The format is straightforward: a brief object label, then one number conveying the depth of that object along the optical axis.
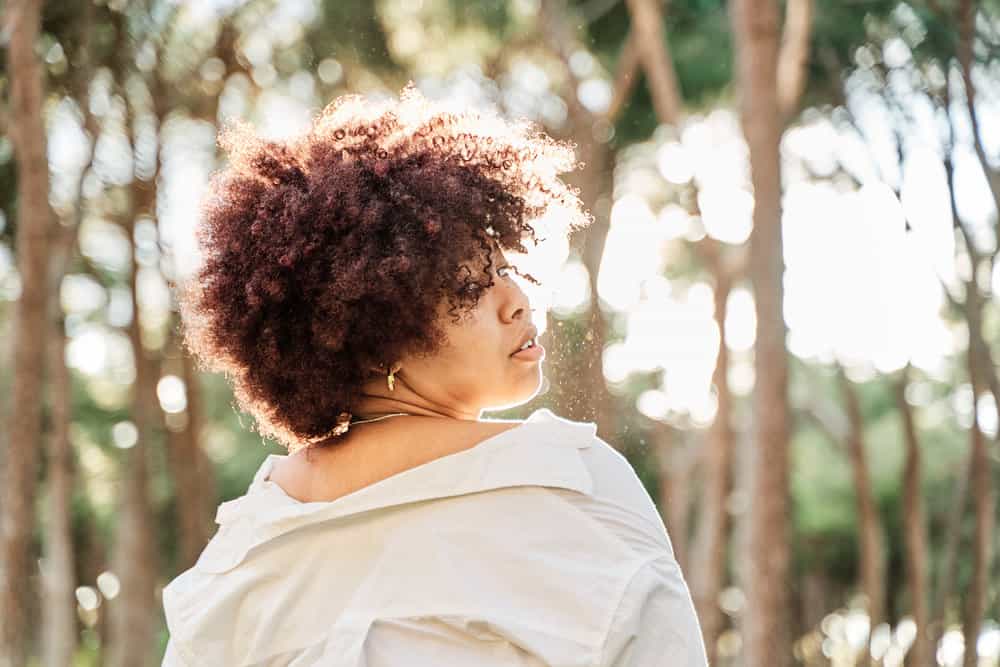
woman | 1.42
